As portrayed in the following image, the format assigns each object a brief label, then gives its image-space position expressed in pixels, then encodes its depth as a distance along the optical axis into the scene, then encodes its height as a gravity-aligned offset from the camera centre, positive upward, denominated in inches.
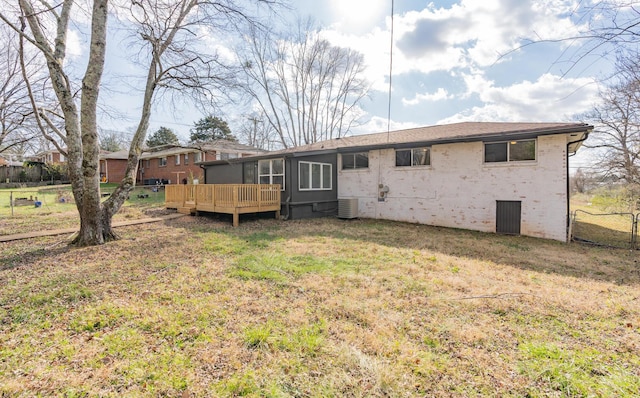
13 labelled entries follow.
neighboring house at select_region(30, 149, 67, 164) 1247.4 +152.0
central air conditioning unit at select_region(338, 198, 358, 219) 469.7 -29.7
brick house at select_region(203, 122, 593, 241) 338.3 +22.7
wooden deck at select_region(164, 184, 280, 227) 398.6 -12.7
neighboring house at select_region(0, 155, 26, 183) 981.2 +59.7
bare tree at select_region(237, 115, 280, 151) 1267.2 +260.7
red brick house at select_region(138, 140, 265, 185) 892.0 +101.6
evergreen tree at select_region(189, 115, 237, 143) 1336.1 +285.9
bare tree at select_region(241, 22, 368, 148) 988.6 +390.5
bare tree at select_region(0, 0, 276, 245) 251.8 +121.7
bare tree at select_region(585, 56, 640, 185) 499.5 +106.0
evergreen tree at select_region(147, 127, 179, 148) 1357.0 +262.0
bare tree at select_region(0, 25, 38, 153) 370.6 +120.0
